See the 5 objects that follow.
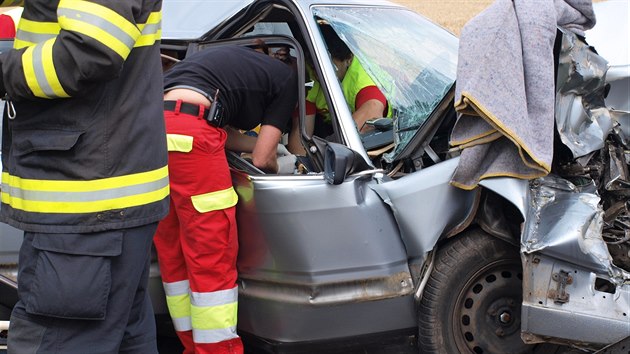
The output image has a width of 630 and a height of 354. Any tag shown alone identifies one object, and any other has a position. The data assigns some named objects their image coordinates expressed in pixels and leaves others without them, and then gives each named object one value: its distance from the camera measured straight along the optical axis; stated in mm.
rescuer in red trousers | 3242
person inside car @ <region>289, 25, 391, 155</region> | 3811
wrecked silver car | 3020
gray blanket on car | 2973
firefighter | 2172
